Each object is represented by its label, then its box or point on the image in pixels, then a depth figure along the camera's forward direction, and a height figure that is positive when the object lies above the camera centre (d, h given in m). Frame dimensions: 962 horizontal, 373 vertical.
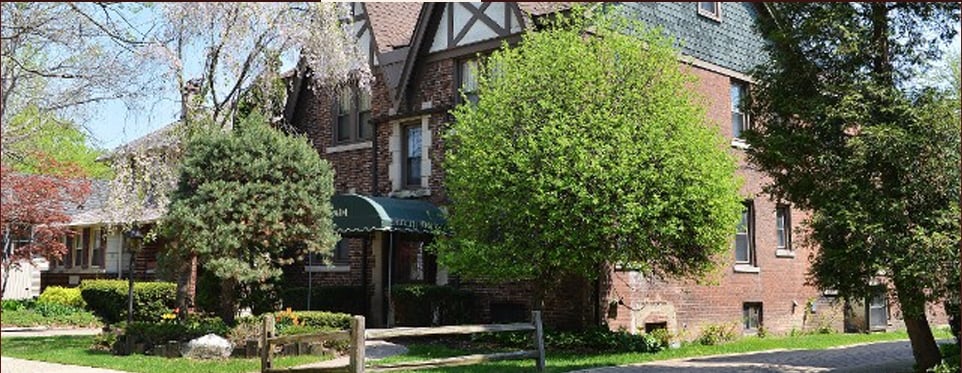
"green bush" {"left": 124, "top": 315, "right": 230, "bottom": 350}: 17.48 -1.01
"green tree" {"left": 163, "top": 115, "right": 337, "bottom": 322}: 17.83 +1.32
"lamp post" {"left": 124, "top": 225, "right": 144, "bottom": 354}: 20.78 +0.64
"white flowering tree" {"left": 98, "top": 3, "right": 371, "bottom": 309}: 19.66 +4.48
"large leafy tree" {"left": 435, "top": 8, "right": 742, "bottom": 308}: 17.00 +1.88
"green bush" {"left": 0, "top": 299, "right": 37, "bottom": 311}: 30.42 -0.93
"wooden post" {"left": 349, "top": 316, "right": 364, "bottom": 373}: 11.79 -0.81
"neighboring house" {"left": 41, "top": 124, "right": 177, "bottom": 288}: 31.64 +0.82
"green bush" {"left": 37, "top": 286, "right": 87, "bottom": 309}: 30.69 -0.70
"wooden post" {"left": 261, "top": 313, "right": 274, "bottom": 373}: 13.65 -1.01
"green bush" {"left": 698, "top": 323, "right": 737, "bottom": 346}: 21.33 -1.29
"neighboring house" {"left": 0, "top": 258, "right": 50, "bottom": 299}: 38.00 -0.29
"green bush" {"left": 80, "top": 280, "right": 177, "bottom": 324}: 24.59 -0.61
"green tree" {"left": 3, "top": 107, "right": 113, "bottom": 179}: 12.77 +2.13
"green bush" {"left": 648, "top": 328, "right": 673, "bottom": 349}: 19.61 -1.22
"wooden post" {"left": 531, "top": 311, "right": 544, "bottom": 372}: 14.74 -0.93
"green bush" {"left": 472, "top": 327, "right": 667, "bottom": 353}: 18.17 -1.23
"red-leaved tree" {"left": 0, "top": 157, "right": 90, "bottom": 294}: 20.52 +1.48
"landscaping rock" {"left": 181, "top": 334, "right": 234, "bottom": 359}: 16.78 -1.25
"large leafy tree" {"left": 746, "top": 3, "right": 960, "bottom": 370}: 12.19 +1.72
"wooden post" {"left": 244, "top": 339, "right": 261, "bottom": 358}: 16.89 -1.26
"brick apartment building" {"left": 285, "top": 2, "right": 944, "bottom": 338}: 21.31 +2.49
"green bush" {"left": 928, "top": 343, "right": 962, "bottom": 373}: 12.09 -1.08
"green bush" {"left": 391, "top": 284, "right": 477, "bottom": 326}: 21.09 -0.62
